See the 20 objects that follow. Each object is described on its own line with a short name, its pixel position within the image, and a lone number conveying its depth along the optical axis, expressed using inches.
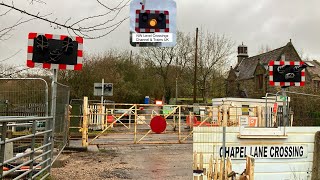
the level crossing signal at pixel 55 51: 261.7
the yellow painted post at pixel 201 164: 186.3
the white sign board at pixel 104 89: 821.1
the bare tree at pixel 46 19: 156.2
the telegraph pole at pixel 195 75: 1504.7
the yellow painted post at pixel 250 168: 171.0
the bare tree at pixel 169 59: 1785.2
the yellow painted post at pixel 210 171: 188.5
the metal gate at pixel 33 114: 216.8
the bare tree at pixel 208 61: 1770.4
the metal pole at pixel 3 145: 155.5
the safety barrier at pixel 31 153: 158.7
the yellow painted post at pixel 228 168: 177.9
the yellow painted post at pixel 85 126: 518.3
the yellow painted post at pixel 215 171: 184.4
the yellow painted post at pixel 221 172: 179.4
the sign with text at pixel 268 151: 201.3
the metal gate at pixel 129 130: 564.3
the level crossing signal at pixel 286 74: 285.9
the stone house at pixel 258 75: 1880.9
